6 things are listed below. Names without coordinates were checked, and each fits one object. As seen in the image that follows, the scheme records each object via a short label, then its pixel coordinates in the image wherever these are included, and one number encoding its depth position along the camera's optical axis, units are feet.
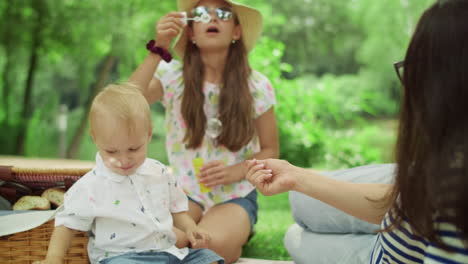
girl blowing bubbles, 7.95
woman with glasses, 3.73
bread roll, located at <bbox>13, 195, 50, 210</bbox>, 6.73
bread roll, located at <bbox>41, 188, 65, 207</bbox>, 6.88
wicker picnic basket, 6.42
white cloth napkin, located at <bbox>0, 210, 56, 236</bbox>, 6.29
